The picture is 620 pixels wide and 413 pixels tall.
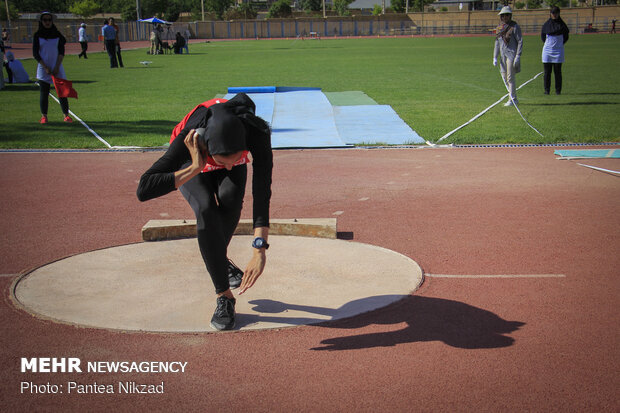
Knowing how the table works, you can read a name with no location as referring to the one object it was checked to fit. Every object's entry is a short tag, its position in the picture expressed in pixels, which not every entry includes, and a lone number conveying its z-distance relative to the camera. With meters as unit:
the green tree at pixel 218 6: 114.81
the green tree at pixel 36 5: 103.62
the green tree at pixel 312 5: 135.62
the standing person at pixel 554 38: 16.64
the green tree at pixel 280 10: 119.81
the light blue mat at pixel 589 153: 9.77
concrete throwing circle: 4.40
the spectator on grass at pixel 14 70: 23.58
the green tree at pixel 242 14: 117.62
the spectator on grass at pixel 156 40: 45.83
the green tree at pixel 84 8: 100.69
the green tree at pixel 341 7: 121.74
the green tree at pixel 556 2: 113.56
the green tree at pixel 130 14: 99.00
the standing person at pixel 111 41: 31.09
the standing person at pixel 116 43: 32.44
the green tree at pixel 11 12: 82.62
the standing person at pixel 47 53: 12.73
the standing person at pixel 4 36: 43.87
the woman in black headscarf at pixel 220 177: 3.58
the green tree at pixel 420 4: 114.39
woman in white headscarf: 14.40
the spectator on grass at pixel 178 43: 45.93
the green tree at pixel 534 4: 114.31
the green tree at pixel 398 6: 121.19
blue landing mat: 11.46
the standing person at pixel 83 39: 39.50
